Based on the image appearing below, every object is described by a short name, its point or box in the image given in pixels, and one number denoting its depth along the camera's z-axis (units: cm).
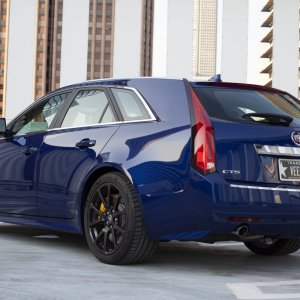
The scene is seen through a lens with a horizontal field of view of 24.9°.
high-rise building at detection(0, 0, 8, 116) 14575
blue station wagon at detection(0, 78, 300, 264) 457
